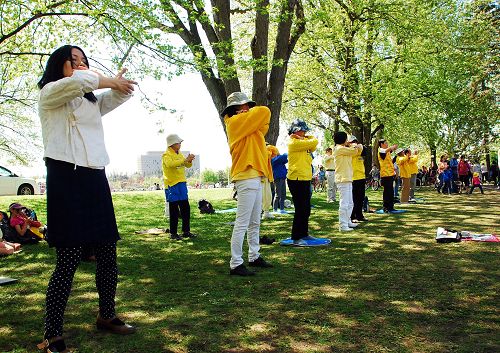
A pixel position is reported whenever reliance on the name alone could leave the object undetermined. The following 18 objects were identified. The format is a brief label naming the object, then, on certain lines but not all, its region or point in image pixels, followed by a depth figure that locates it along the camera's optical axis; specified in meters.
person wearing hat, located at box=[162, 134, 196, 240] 8.60
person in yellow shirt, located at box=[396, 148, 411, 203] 15.34
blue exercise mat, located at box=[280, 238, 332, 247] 7.55
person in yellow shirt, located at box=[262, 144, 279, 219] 11.37
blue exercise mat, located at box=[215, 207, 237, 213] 13.68
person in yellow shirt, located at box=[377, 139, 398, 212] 12.52
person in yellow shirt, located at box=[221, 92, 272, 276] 5.54
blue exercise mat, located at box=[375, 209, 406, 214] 12.67
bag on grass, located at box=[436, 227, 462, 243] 7.41
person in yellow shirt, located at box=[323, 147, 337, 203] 15.52
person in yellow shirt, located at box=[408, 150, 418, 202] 15.96
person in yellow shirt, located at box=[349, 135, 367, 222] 10.75
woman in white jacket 3.19
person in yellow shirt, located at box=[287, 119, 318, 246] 7.63
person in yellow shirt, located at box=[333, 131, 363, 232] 9.06
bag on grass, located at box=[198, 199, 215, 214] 13.48
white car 23.42
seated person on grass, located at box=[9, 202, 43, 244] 7.89
